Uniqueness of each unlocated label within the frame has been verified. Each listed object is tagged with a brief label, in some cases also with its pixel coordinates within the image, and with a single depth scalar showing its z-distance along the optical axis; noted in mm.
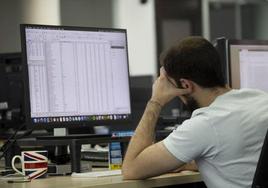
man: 2828
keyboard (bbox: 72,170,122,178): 3081
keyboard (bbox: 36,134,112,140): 3365
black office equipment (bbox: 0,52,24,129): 4994
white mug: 3115
